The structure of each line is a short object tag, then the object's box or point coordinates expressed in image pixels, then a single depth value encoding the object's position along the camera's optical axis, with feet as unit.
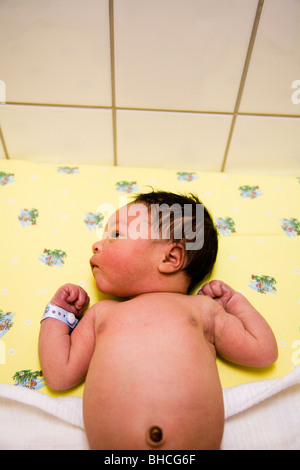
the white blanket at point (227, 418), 2.22
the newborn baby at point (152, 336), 2.02
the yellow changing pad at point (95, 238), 2.56
